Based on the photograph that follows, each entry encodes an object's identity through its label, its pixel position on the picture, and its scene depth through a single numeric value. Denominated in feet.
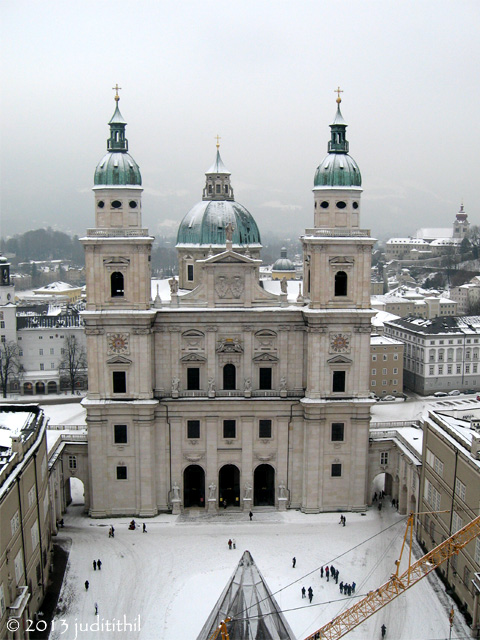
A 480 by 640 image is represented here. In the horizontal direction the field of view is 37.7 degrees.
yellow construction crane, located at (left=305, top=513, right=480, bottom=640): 121.60
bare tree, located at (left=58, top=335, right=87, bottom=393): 336.08
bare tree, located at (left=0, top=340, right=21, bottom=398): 326.65
